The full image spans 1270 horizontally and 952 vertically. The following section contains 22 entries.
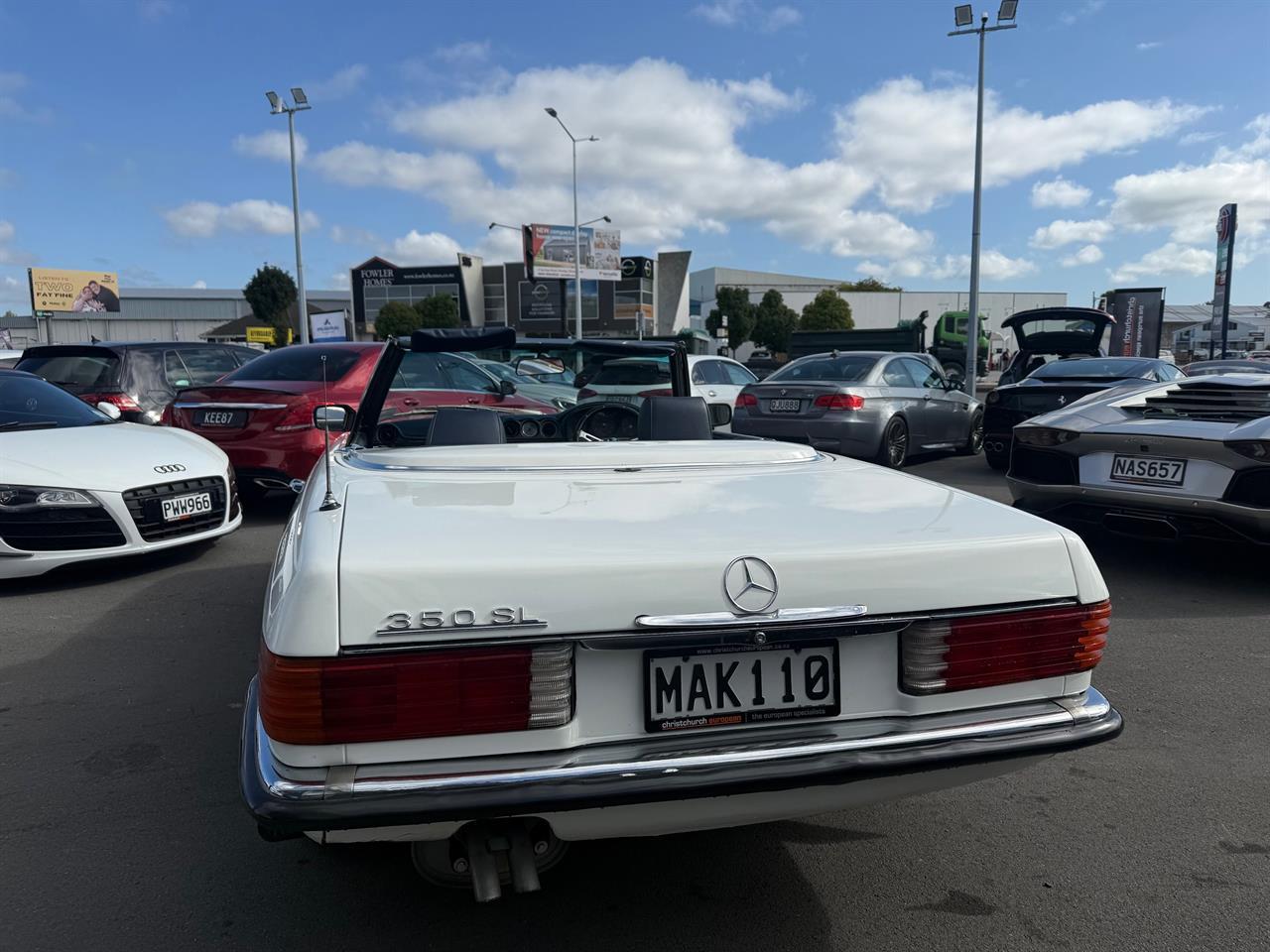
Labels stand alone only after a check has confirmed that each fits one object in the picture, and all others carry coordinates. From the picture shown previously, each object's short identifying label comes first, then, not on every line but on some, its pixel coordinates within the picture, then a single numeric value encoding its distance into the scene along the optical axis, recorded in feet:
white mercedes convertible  5.23
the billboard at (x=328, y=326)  104.99
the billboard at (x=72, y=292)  198.90
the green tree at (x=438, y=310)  191.21
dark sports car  29.43
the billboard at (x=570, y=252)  172.55
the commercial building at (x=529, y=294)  213.05
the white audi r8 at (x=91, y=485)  15.62
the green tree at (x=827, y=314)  221.66
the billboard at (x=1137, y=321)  86.63
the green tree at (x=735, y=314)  235.20
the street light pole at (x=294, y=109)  84.89
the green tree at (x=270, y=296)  204.44
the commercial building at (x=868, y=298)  254.68
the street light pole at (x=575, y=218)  106.91
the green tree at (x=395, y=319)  184.55
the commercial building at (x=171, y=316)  276.21
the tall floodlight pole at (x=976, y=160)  64.54
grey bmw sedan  30.42
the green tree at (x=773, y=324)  232.73
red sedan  22.15
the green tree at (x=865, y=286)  296.30
